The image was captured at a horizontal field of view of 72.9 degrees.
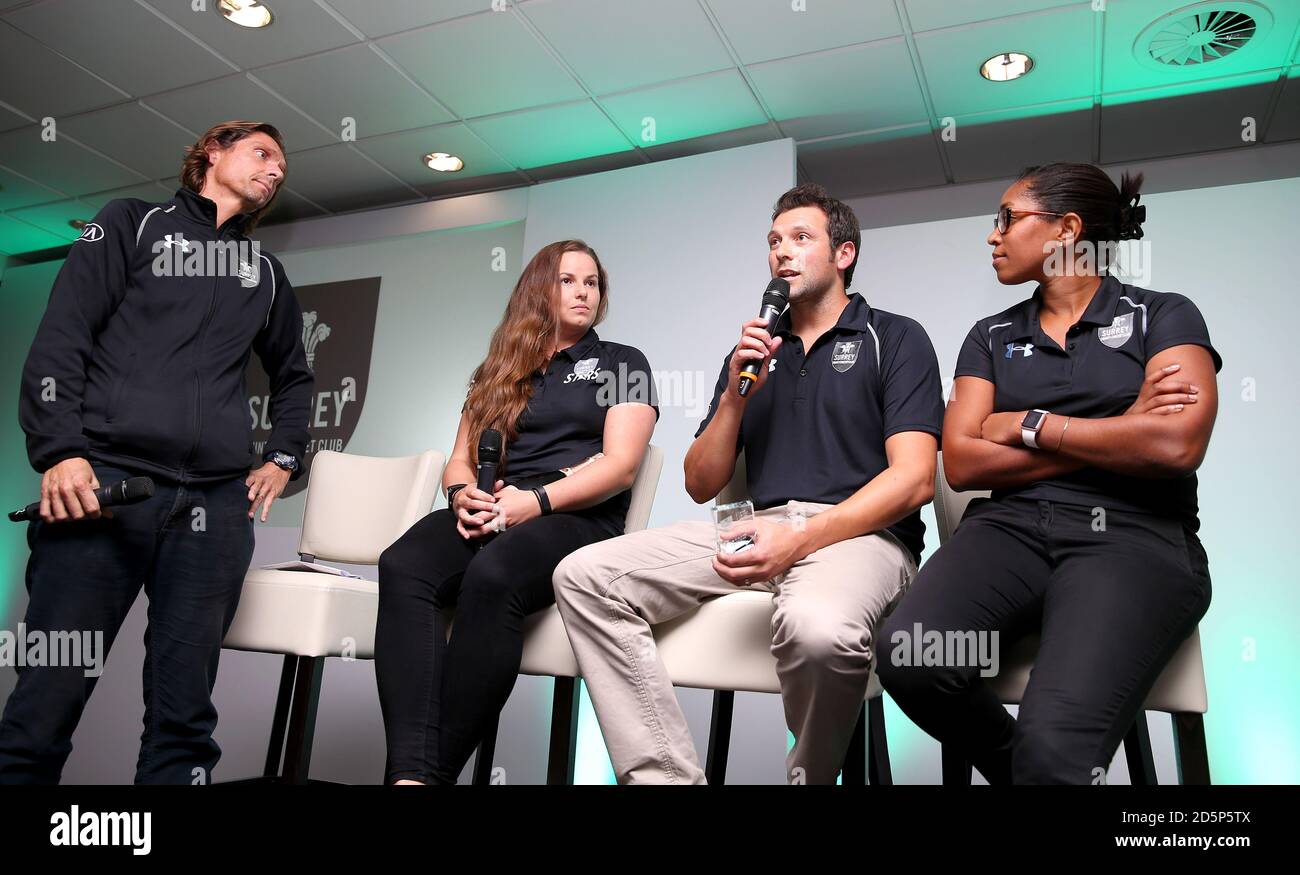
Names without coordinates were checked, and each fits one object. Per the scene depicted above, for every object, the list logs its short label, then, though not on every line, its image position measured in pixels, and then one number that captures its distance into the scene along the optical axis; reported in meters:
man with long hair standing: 1.73
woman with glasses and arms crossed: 1.36
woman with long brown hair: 1.73
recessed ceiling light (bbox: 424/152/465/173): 4.54
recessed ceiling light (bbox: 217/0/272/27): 3.49
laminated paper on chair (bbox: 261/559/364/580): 2.30
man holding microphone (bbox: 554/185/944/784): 1.55
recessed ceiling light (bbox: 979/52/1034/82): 3.53
